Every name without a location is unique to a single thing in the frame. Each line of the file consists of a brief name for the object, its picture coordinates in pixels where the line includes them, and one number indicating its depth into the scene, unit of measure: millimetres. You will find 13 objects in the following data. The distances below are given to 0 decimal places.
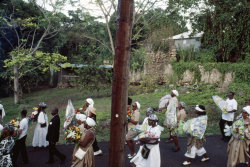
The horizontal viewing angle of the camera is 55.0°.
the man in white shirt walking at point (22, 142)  6707
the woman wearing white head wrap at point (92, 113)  7425
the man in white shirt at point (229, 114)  8602
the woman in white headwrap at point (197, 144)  6820
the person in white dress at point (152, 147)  5680
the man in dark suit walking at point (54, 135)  6883
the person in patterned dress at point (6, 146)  5785
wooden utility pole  3588
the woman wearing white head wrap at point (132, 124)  7223
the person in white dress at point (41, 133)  8203
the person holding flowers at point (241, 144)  6402
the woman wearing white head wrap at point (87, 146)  5488
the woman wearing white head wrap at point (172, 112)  8523
